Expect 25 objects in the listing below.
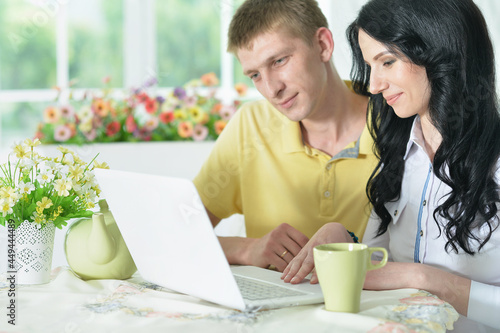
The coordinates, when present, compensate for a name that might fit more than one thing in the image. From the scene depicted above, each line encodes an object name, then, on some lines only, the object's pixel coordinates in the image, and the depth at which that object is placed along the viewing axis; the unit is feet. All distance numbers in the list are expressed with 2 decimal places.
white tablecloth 5.76
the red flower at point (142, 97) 13.81
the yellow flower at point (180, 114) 13.71
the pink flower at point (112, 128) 13.23
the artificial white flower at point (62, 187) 6.57
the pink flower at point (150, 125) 13.55
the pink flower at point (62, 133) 13.07
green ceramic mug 5.82
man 8.24
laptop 5.77
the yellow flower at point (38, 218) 6.60
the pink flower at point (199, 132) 13.45
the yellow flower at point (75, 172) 6.66
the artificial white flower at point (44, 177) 6.64
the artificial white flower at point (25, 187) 6.55
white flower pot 6.63
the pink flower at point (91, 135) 13.12
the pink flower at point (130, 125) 13.32
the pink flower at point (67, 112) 13.35
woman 6.96
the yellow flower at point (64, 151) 6.70
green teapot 6.61
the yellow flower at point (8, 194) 6.46
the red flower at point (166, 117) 13.68
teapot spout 6.55
